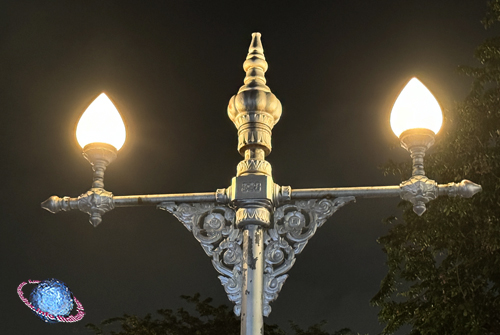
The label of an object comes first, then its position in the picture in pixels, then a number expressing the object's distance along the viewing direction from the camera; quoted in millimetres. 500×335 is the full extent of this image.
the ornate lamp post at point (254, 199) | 4062
